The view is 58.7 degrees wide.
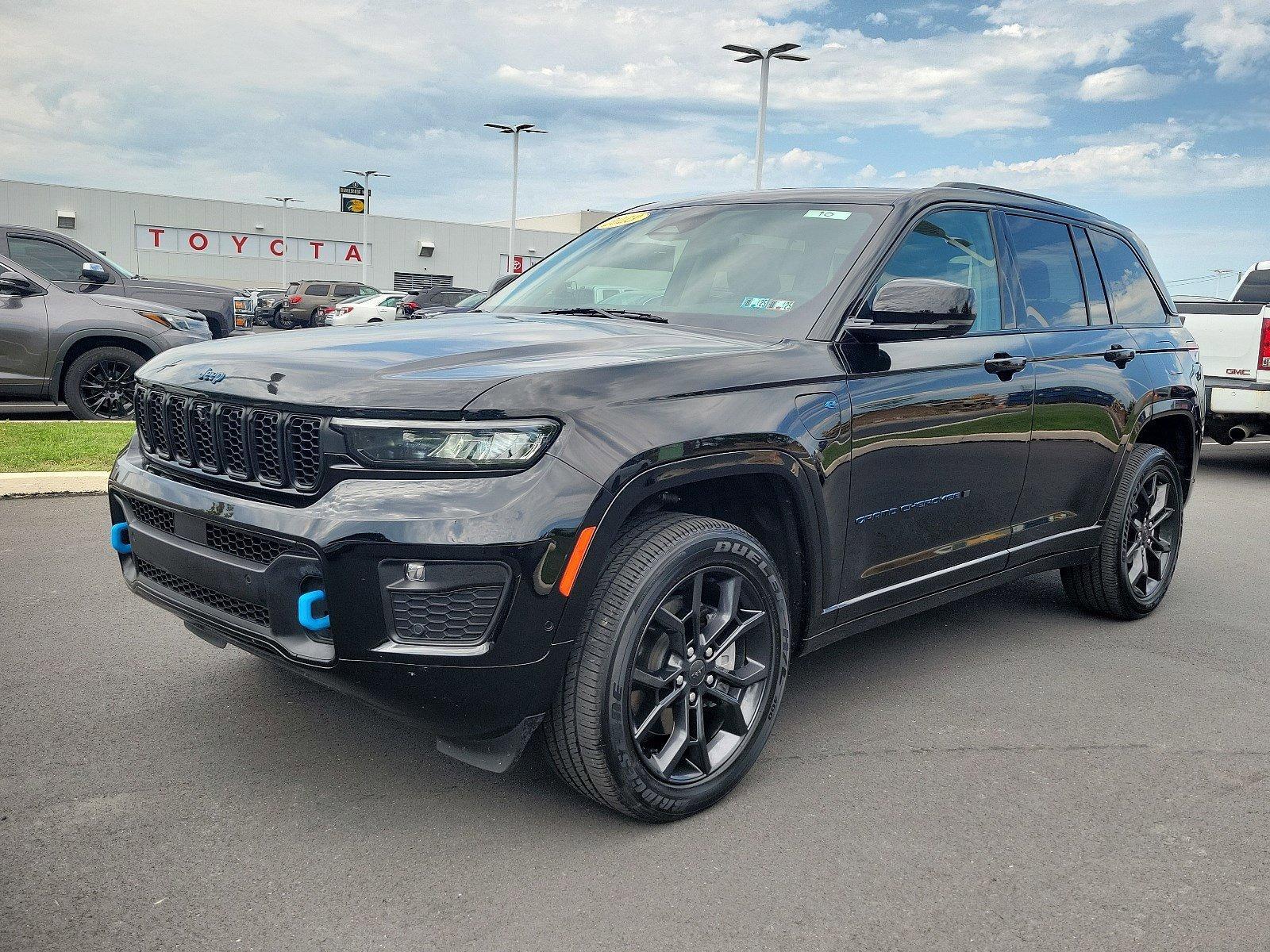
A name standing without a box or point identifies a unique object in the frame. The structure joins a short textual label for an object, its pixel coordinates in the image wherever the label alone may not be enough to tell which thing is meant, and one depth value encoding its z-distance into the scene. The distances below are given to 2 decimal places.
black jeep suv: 2.66
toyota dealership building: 52.78
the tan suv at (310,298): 37.97
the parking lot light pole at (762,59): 26.44
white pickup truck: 9.95
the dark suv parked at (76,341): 9.41
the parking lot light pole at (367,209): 59.62
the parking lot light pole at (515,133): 44.53
